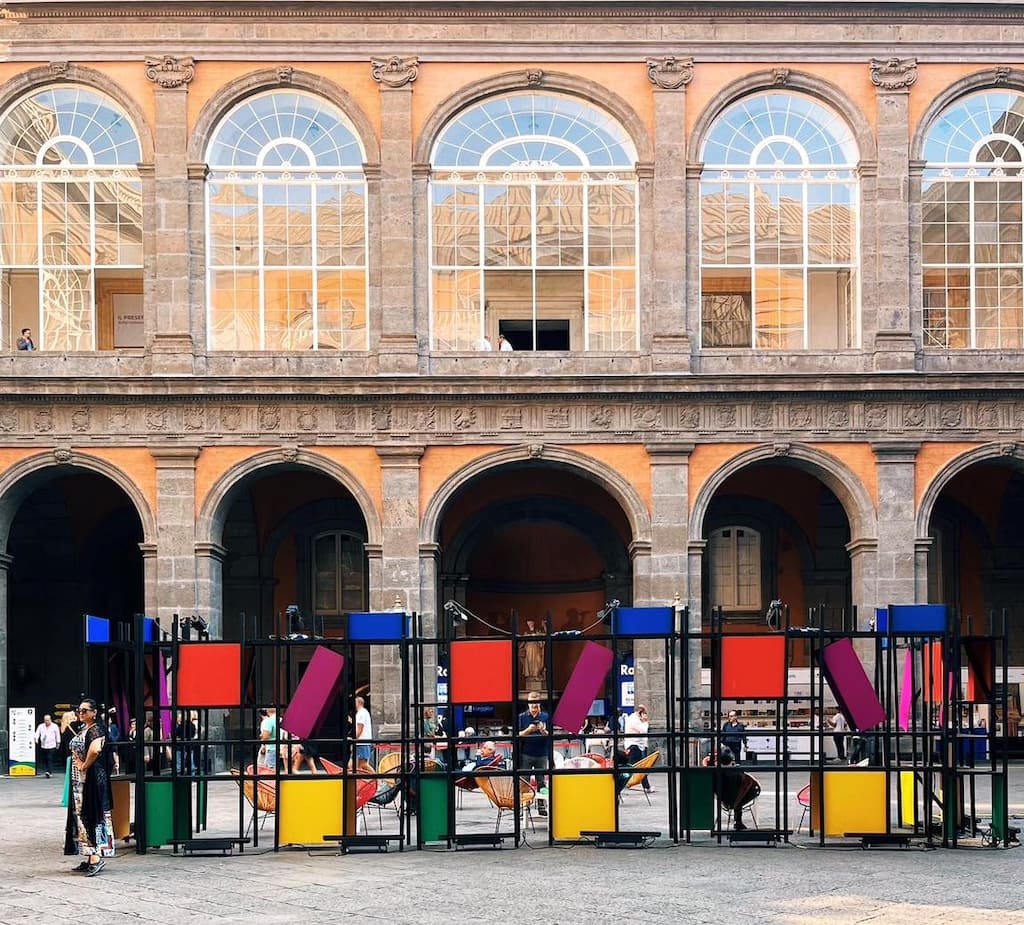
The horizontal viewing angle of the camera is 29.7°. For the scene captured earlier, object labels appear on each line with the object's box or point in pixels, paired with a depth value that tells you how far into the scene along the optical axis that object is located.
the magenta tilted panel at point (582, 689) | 20.36
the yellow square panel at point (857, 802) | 19.95
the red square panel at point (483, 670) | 20.06
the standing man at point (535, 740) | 21.11
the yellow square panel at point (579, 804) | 20.14
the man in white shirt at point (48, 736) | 34.97
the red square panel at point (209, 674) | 19.94
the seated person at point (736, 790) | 20.80
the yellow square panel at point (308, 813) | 19.88
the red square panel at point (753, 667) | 20.23
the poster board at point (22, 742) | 34.75
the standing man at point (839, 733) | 19.44
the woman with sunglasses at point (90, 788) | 18.16
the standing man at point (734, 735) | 20.66
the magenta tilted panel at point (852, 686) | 20.23
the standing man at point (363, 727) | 28.10
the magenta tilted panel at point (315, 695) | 19.86
